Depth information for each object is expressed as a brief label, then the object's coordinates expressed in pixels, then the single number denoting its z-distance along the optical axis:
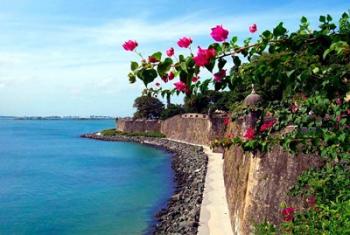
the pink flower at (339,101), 4.37
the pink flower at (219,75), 3.47
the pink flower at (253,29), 3.87
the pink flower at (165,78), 3.31
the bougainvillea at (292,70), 3.27
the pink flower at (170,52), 3.36
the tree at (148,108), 75.89
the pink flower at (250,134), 5.43
